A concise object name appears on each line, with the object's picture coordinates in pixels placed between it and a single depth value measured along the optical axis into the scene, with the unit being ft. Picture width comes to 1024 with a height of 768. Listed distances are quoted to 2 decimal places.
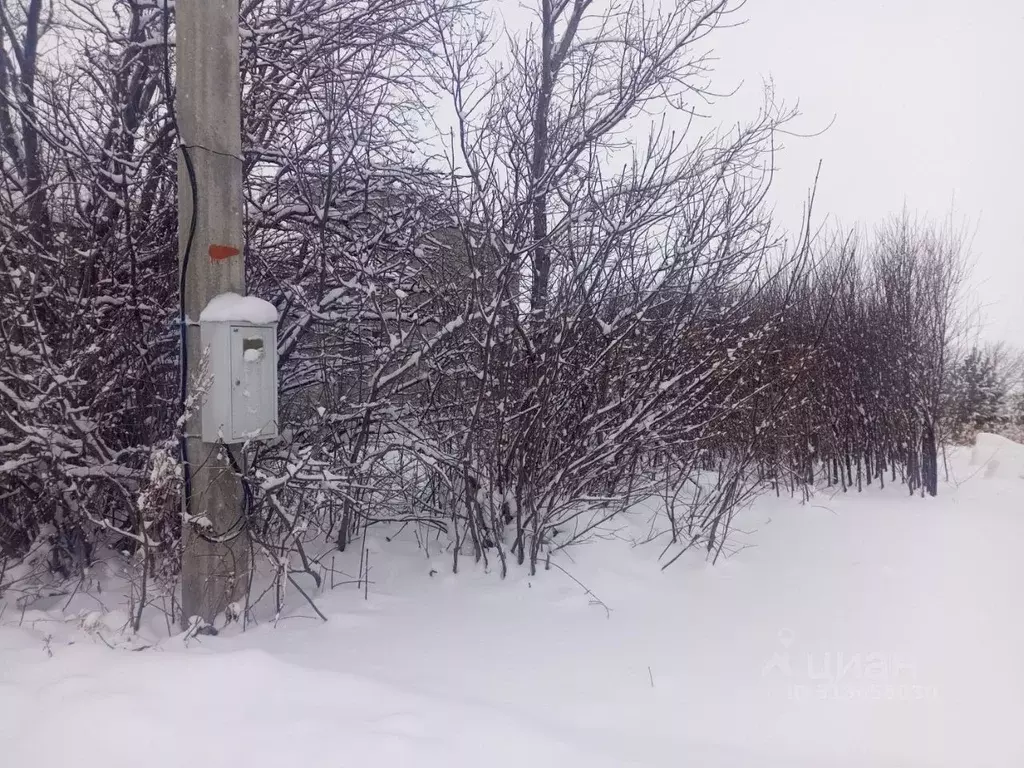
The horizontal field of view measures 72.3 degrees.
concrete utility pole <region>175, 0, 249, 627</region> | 9.58
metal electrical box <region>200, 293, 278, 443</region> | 9.37
